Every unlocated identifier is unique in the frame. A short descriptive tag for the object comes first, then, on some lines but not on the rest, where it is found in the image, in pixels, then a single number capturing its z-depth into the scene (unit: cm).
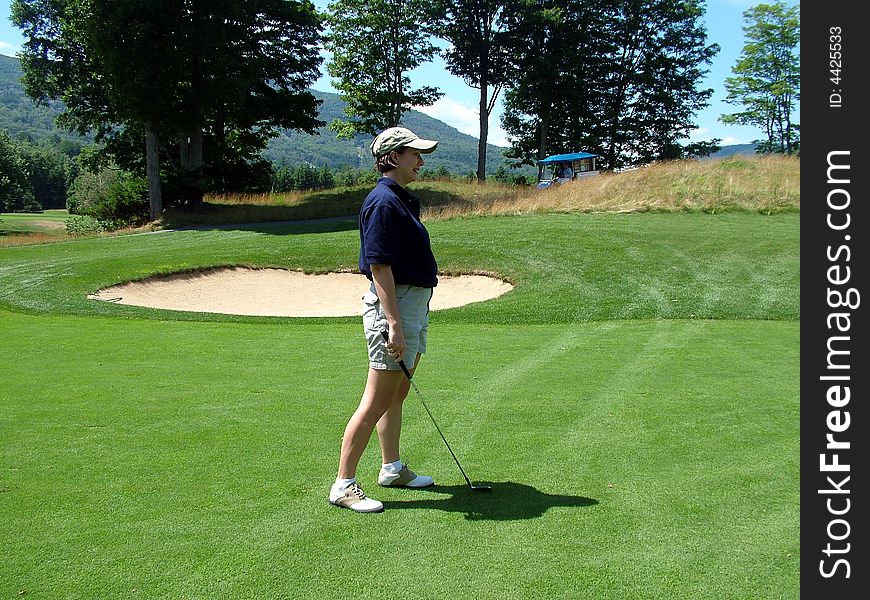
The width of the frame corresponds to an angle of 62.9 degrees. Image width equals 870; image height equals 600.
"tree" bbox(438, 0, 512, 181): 4828
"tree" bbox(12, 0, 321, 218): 2912
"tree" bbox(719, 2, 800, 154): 5059
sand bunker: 1558
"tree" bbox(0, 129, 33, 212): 5547
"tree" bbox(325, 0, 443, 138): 4547
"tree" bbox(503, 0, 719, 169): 4919
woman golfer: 368
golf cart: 4188
